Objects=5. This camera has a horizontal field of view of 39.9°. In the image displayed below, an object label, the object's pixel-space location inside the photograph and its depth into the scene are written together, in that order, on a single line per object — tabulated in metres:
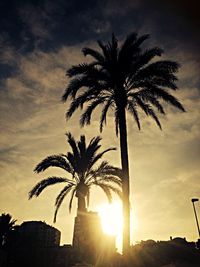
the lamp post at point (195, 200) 22.45
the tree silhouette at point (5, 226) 29.34
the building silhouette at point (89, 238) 19.36
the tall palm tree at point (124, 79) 14.39
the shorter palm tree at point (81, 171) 19.70
